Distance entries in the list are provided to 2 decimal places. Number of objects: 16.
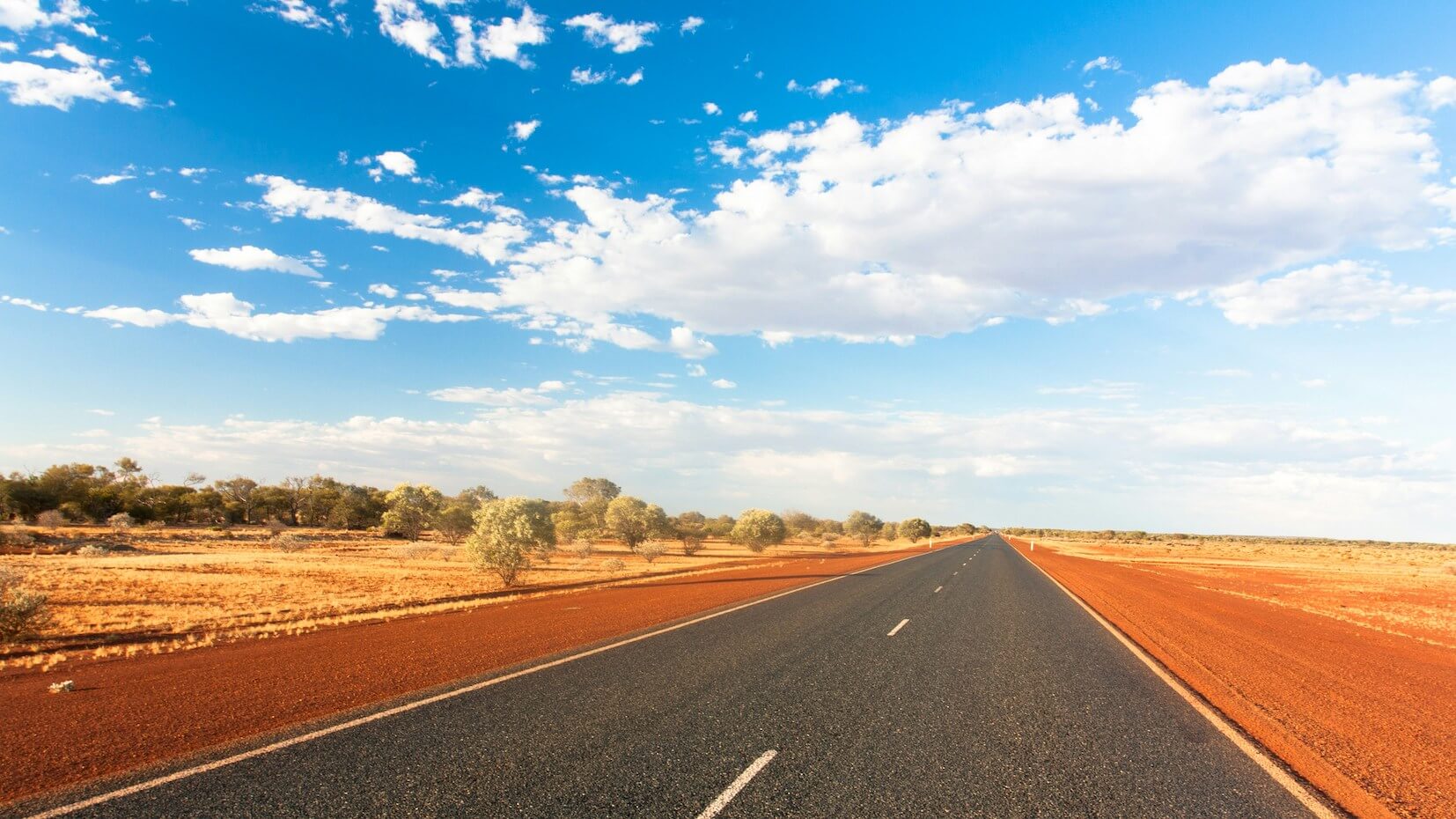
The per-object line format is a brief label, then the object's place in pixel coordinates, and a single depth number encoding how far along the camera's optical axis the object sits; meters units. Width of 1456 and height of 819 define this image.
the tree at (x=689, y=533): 74.30
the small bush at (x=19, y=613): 13.91
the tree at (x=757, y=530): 73.25
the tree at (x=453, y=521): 75.38
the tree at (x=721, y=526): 104.75
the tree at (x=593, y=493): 84.69
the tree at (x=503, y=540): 29.17
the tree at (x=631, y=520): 69.06
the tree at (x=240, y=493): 101.56
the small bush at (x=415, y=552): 52.06
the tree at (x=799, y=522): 129.50
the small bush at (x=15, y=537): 45.97
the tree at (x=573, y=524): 70.99
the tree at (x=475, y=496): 84.72
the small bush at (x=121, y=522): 69.91
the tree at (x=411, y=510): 83.12
